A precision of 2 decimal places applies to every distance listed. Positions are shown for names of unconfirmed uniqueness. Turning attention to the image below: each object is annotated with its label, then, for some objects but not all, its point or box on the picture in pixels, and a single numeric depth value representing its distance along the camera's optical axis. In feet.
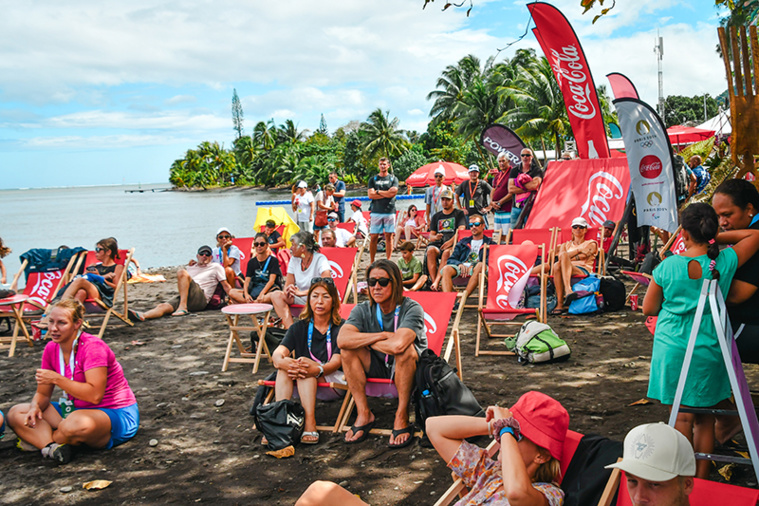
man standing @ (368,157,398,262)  32.17
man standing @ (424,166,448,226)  37.40
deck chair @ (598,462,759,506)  6.31
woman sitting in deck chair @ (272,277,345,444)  13.76
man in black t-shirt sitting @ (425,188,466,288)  28.02
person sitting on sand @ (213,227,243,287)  28.86
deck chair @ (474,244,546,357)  20.18
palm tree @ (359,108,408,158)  210.18
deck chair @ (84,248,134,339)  24.16
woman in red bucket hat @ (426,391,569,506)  7.15
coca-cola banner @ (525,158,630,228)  28.76
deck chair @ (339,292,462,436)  14.03
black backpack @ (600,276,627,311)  23.95
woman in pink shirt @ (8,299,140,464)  12.59
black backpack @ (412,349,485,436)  12.69
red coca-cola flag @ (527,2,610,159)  29.53
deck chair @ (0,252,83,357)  25.43
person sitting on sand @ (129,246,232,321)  27.78
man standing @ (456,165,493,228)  35.42
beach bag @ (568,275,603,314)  23.71
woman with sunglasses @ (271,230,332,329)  21.15
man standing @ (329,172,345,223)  45.46
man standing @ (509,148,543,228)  30.42
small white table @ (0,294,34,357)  22.33
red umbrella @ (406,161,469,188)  71.51
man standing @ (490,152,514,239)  32.30
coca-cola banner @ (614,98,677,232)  22.00
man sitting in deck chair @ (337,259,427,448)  13.08
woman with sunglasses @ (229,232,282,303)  24.90
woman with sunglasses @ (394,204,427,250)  46.83
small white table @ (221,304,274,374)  18.42
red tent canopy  64.49
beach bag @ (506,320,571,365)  17.83
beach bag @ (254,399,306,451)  13.00
